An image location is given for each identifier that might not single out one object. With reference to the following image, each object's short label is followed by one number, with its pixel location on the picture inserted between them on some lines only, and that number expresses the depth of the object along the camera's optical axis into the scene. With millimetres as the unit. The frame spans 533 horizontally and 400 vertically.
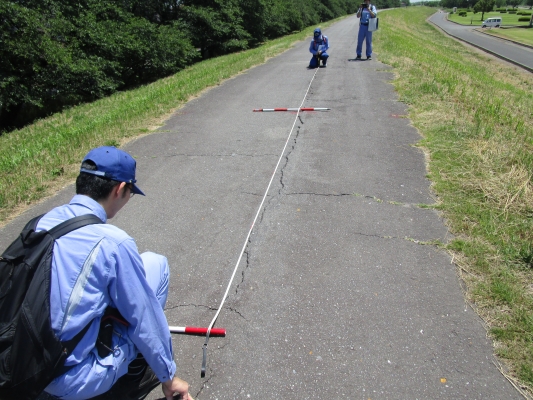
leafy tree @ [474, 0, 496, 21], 84662
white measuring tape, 2696
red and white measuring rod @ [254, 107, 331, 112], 8523
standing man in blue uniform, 14117
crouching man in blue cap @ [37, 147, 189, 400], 1781
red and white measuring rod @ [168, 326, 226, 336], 2883
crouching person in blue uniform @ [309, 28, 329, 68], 13367
